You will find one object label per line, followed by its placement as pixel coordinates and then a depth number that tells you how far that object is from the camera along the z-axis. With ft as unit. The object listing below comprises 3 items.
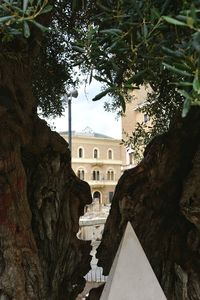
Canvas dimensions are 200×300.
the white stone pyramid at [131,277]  6.45
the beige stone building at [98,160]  83.82
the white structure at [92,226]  38.60
